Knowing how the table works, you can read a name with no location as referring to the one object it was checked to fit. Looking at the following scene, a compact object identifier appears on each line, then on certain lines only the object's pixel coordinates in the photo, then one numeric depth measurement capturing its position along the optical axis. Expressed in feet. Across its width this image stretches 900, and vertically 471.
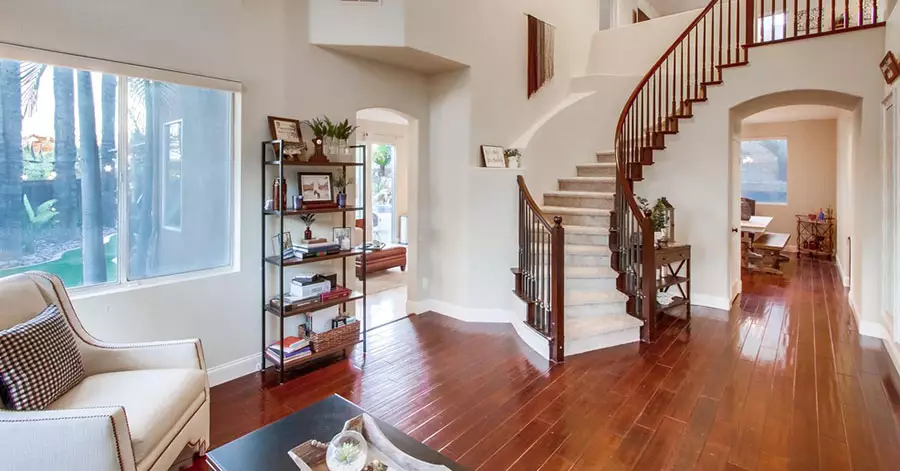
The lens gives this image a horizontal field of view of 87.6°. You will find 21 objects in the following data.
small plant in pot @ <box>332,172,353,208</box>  13.28
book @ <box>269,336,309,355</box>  11.76
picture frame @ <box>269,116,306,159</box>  11.59
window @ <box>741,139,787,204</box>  32.32
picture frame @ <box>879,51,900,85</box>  11.81
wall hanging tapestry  18.81
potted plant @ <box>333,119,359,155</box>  12.80
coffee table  5.55
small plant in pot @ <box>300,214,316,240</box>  12.72
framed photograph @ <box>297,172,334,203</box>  12.53
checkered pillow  6.18
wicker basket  12.13
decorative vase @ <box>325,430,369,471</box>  5.12
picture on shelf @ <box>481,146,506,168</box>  16.76
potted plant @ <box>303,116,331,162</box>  12.30
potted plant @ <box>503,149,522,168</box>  17.43
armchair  5.73
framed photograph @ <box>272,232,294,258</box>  11.79
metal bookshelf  11.40
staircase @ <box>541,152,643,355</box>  13.71
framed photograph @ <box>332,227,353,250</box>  12.79
